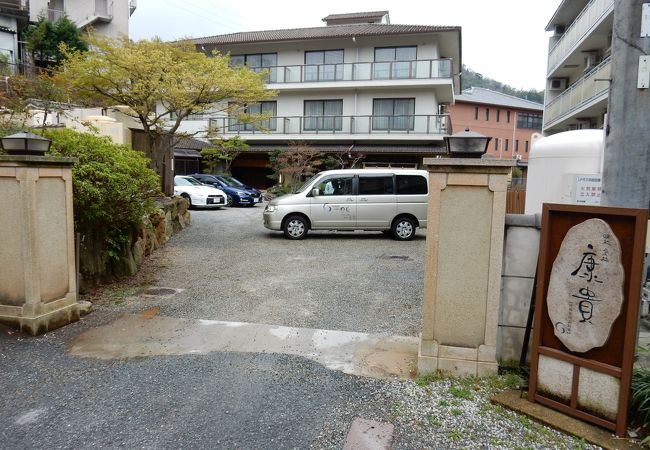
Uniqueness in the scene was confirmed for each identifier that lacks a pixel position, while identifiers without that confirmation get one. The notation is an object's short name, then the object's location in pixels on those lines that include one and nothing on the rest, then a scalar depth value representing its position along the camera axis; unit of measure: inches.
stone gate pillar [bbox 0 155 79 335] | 181.2
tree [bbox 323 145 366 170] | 941.2
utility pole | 123.7
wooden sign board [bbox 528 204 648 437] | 115.0
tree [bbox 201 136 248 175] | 932.7
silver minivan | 450.0
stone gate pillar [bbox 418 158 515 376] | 143.3
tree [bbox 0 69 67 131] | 432.7
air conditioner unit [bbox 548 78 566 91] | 914.7
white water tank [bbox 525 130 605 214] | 171.2
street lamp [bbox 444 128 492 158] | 146.9
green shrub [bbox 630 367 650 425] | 119.2
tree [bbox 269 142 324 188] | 919.7
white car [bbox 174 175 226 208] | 700.0
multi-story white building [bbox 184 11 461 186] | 910.4
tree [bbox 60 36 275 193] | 410.3
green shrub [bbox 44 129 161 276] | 233.3
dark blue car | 783.7
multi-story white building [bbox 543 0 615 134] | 590.2
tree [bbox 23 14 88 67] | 1034.7
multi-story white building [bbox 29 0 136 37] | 1248.2
